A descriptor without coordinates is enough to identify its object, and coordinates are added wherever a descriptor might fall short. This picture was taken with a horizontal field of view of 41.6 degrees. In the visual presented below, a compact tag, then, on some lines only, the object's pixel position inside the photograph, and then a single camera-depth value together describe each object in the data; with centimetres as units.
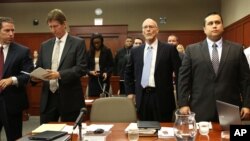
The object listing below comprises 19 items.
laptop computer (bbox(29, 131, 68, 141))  200
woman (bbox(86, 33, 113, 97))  511
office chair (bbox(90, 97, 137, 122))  293
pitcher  172
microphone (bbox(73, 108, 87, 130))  181
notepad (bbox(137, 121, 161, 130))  230
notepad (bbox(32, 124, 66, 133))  235
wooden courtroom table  208
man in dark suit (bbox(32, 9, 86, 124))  303
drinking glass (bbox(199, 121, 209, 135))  217
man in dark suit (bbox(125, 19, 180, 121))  347
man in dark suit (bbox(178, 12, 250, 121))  287
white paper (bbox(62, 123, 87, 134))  228
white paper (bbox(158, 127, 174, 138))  216
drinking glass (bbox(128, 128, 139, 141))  201
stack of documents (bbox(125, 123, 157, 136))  219
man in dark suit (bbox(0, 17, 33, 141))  311
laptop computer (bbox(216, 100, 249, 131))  189
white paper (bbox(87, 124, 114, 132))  236
